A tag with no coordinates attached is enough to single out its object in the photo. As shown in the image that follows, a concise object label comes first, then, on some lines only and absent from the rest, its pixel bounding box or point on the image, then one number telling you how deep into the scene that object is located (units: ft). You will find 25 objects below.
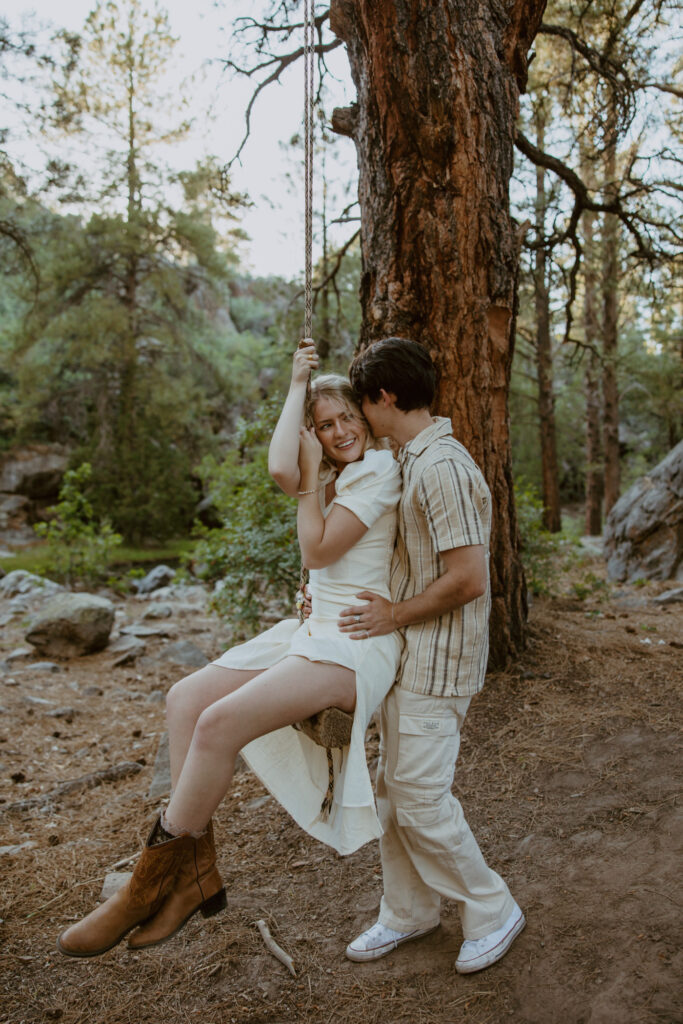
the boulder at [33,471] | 61.57
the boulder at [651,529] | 25.76
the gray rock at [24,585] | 32.96
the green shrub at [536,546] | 18.89
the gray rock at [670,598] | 20.85
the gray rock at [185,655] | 22.47
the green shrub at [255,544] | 17.06
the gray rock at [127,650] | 22.84
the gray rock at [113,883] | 10.00
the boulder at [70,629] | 23.39
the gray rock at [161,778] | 12.90
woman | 6.53
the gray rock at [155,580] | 38.09
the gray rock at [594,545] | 35.50
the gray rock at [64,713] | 17.71
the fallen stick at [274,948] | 8.10
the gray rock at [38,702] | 18.35
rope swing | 6.58
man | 6.98
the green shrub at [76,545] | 31.73
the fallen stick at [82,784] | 13.00
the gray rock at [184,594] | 33.91
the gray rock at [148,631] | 25.90
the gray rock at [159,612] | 29.40
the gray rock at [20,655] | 22.76
